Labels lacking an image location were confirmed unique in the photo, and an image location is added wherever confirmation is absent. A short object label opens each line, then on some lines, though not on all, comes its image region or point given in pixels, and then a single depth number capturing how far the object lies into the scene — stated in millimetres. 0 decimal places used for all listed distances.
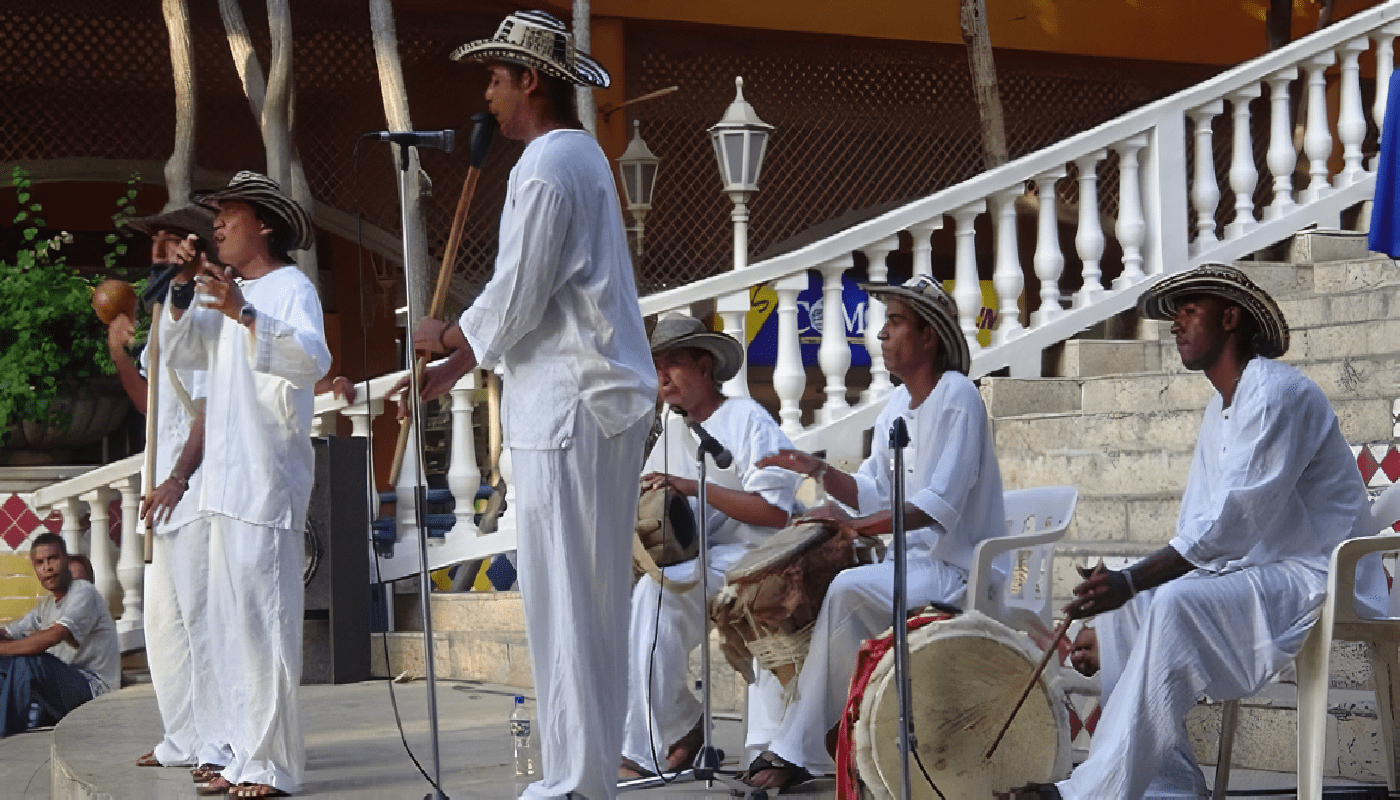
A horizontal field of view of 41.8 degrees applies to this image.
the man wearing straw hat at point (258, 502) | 5184
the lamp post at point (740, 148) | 9453
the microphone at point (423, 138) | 4426
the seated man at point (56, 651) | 8633
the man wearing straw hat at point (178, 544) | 5559
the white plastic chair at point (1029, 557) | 4992
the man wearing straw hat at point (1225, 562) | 4328
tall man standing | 4047
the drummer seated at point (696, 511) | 5613
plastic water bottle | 5551
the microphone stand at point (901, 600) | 3756
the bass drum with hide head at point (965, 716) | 4254
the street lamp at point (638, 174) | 11453
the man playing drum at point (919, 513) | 5000
